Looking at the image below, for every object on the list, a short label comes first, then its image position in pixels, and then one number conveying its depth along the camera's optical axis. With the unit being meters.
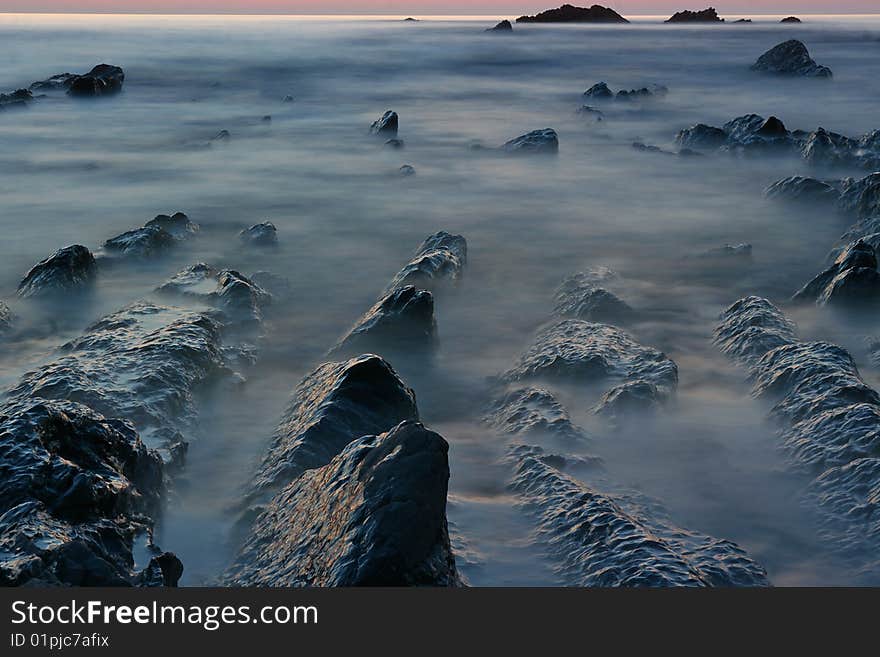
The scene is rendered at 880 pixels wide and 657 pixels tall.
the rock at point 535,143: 21.27
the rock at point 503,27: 82.69
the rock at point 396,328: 7.88
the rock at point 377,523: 3.58
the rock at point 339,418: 5.22
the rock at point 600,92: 31.75
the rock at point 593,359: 6.88
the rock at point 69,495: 3.65
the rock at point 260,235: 12.33
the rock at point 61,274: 9.53
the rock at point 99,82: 31.56
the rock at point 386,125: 24.44
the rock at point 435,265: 9.98
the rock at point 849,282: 8.59
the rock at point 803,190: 14.21
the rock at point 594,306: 8.74
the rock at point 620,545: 4.10
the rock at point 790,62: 36.53
